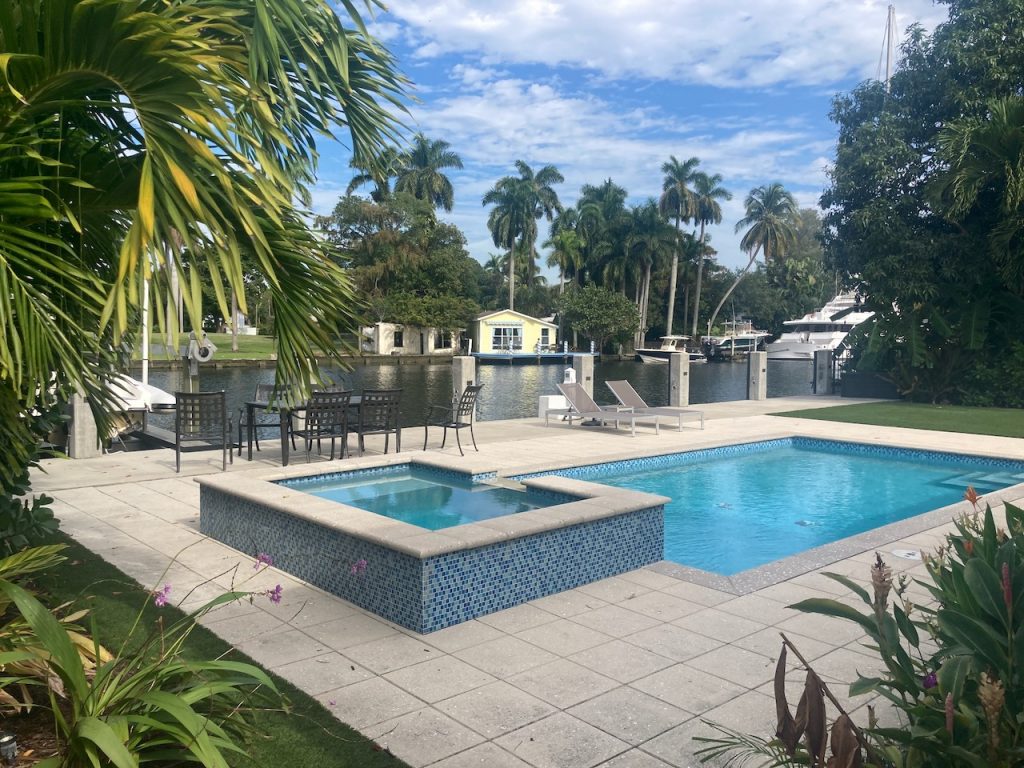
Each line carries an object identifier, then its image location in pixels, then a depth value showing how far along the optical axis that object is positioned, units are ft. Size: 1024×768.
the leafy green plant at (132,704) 8.25
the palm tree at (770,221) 207.00
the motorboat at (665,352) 186.91
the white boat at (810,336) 189.20
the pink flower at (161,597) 11.18
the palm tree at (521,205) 204.74
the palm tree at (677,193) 198.39
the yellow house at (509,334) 189.26
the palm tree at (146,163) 8.64
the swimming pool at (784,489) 25.85
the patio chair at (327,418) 32.40
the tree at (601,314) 191.52
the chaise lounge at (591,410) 44.83
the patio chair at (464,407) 36.79
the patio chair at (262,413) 34.47
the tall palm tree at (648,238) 196.03
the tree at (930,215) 60.54
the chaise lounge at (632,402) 47.21
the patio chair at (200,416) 31.86
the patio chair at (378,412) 34.44
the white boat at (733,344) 195.21
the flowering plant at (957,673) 5.82
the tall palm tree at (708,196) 199.21
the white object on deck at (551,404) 50.80
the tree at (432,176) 198.49
